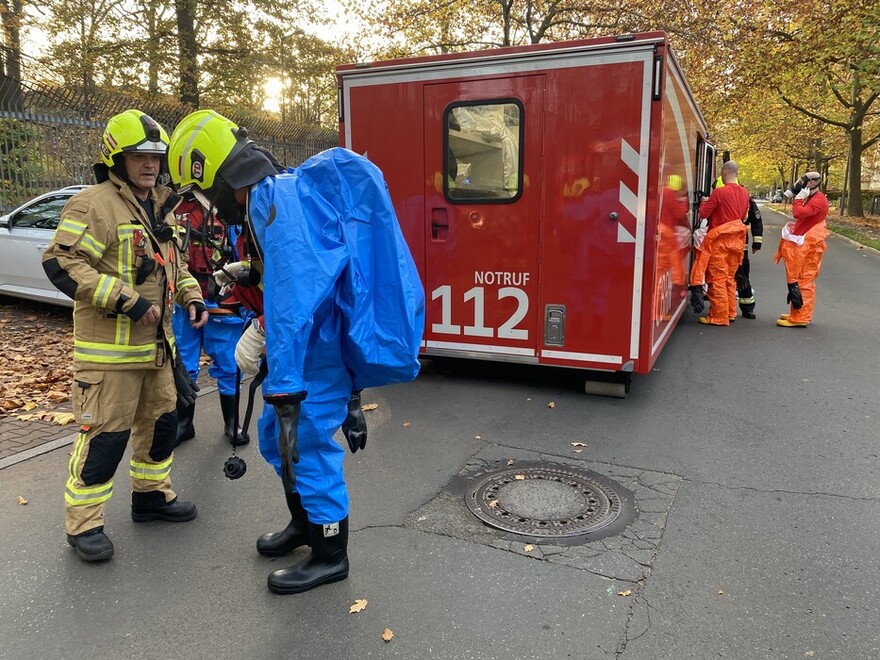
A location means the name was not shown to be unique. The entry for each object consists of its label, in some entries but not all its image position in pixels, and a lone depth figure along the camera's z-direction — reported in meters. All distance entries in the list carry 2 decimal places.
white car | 7.93
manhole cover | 3.42
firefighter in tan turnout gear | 2.96
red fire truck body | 5.03
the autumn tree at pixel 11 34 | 14.66
